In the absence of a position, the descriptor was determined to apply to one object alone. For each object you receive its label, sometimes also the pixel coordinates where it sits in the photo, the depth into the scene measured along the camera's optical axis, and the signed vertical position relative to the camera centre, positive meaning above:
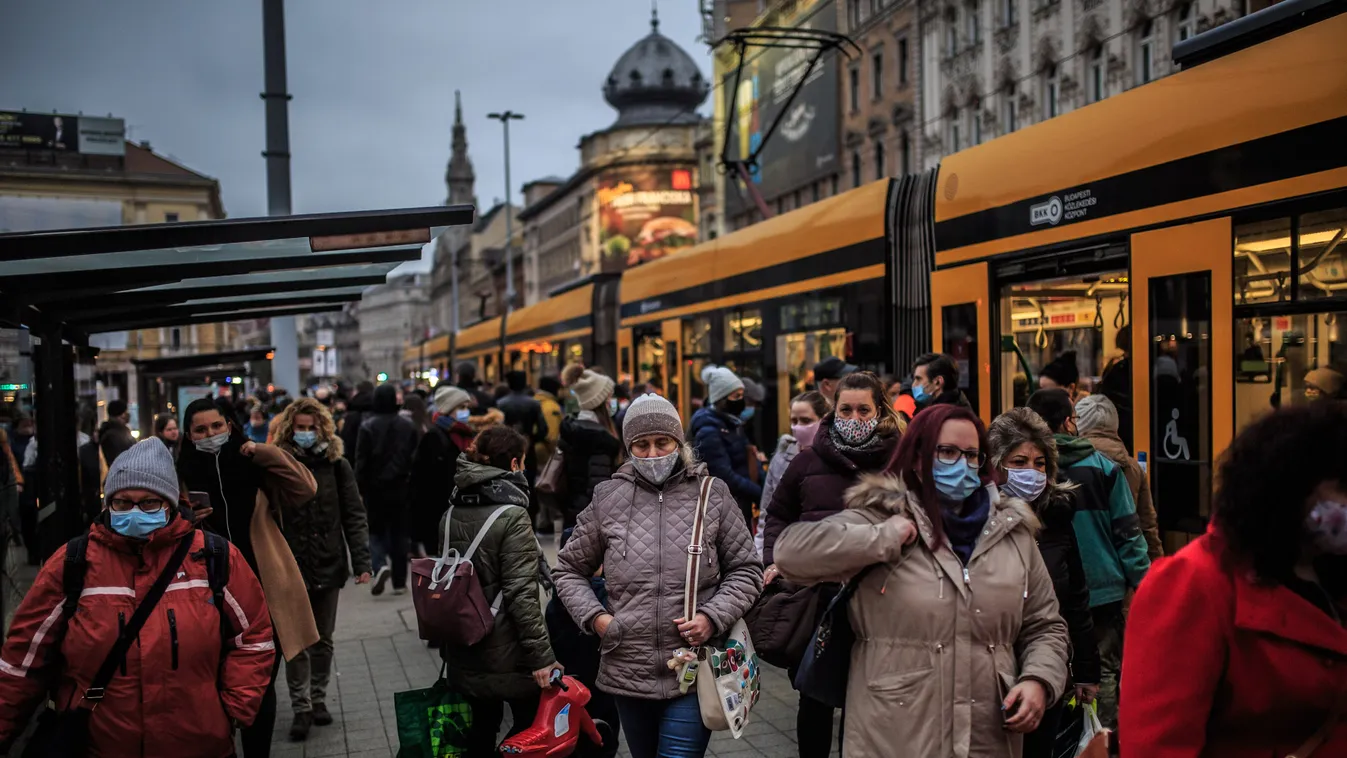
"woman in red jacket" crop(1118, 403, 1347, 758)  2.38 -0.55
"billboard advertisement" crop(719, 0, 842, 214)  42.16 +8.87
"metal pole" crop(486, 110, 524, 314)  59.84 +11.95
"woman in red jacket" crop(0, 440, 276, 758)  3.79 -0.89
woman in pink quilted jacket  4.16 -0.78
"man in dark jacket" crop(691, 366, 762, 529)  7.49 -0.52
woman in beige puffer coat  3.23 -0.71
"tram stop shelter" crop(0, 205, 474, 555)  5.43 +0.52
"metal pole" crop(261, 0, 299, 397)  12.83 +2.75
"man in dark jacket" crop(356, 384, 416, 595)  10.71 -0.97
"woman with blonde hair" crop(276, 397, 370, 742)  6.69 -0.97
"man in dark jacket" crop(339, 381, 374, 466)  11.95 -0.54
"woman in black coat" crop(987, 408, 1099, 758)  4.16 -0.57
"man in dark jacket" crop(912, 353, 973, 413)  7.21 -0.19
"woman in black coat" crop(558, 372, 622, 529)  8.23 -0.68
